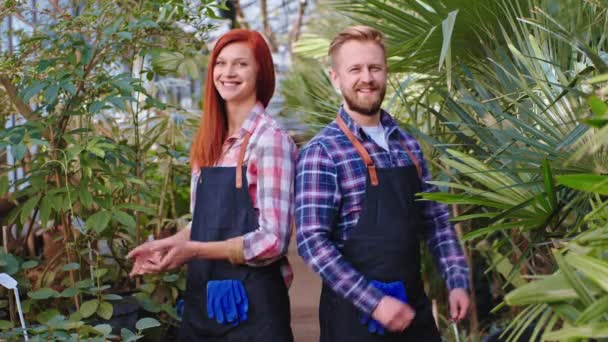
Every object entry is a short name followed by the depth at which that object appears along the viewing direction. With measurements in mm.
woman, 4127
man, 4075
